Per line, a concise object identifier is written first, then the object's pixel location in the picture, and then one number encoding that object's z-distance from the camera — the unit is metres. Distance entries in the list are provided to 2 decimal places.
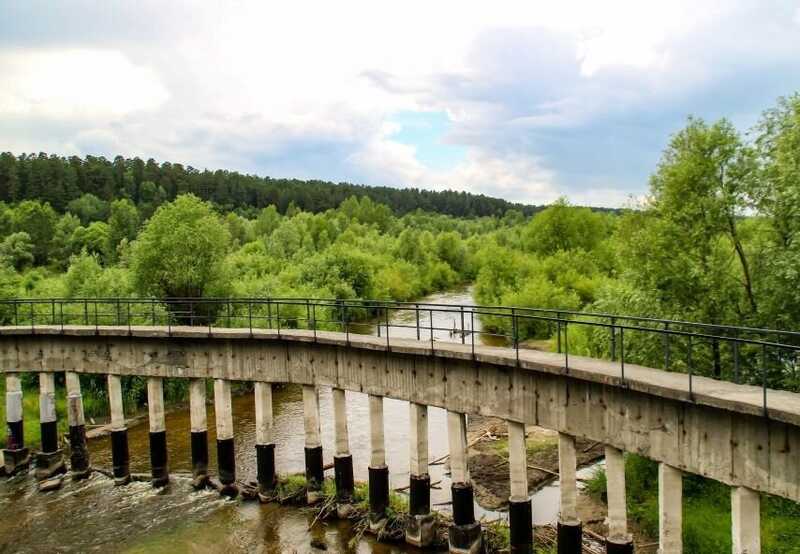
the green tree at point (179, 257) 40.44
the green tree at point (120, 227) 77.75
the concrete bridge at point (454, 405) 12.34
